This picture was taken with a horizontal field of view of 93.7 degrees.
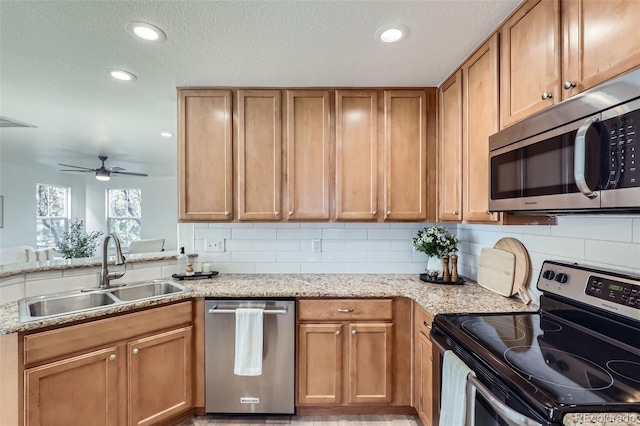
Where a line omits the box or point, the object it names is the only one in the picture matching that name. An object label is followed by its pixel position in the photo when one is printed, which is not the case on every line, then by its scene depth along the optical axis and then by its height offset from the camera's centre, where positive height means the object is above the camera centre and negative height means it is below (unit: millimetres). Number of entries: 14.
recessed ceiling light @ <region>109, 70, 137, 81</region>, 2012 +954
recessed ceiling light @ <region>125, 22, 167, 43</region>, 1517 +955
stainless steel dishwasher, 1991 -999
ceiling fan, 4820 +696
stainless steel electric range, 822 -494
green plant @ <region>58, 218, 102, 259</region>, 4168 -475
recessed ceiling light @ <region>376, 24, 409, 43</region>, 1521 +949
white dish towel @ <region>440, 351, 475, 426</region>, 1125 -702
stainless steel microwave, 844 +200
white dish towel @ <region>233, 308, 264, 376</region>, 1944 -836
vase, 2316 -395
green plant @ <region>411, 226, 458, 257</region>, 2262 -216
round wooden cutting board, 1699 -316
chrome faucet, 1998 -337
